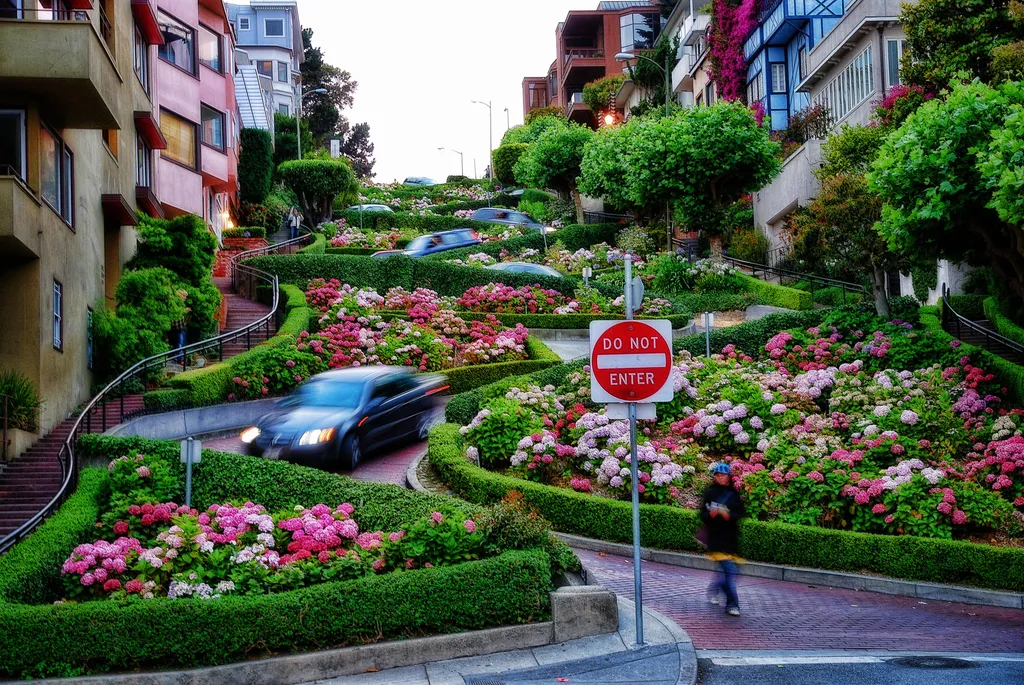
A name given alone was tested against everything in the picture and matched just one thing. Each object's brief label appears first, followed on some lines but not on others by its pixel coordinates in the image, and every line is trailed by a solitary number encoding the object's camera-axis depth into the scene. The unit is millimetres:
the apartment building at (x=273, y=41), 97562
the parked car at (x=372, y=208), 64750
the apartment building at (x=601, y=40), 90125
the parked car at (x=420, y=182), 113125
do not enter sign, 10719
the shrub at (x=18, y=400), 17266
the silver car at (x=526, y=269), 36334
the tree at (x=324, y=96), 105375
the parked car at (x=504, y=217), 57500
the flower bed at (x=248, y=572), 10172
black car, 18109
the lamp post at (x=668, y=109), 44062
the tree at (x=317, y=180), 58406
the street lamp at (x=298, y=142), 69888
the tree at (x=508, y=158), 84062
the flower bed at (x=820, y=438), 15773
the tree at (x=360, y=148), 123688
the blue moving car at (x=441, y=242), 45750
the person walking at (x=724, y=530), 12109
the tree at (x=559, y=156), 60188
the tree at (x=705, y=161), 41312
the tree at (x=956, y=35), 26453
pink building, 34156
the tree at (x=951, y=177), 19828
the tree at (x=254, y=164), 58094
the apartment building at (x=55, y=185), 17656
